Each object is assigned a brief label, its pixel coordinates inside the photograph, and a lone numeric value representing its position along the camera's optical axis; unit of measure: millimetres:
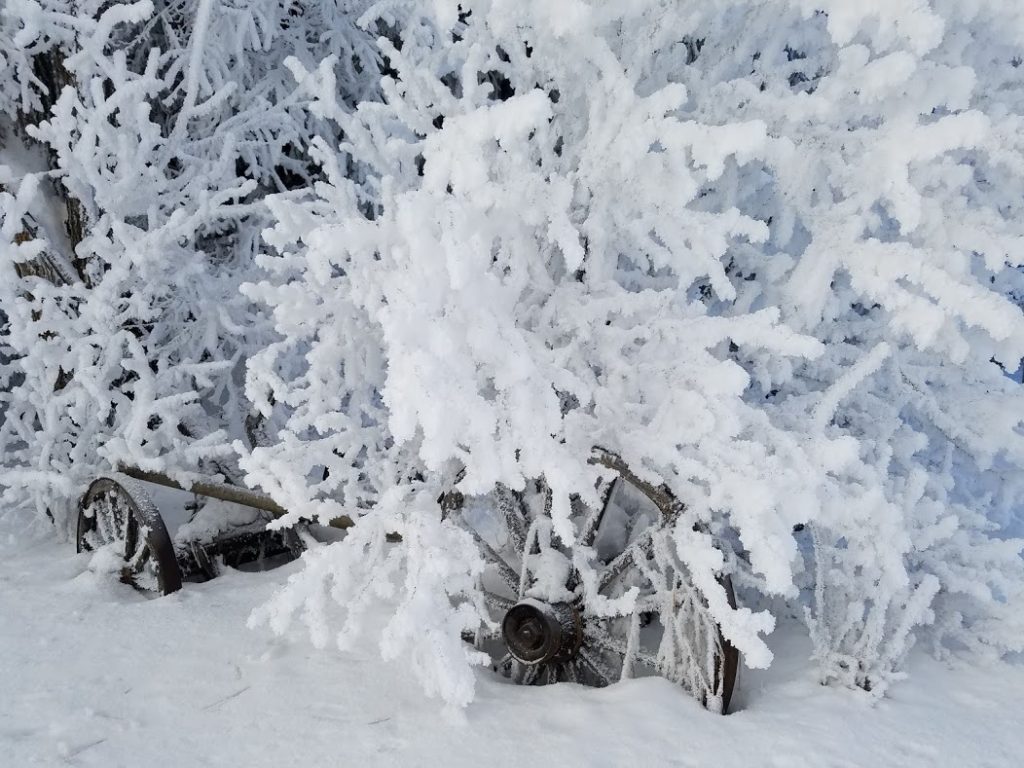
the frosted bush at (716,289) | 2766
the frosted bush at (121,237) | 4770
